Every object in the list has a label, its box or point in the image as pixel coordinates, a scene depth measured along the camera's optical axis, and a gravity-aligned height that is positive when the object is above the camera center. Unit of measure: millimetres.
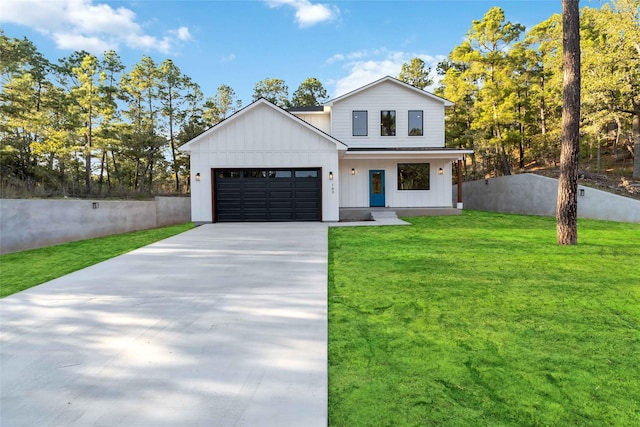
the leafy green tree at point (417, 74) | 27016 +10380
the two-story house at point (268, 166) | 12305 +1341
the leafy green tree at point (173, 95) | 23952 +8174
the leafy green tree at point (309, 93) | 32312 +10797
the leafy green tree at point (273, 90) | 31297 +10652
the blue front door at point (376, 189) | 15336 +470
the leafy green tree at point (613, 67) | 13500 +5474
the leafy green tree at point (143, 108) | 21672 +6728
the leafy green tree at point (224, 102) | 28078 +8839
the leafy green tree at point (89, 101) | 18625 +5936
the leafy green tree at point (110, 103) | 19391 +6215
